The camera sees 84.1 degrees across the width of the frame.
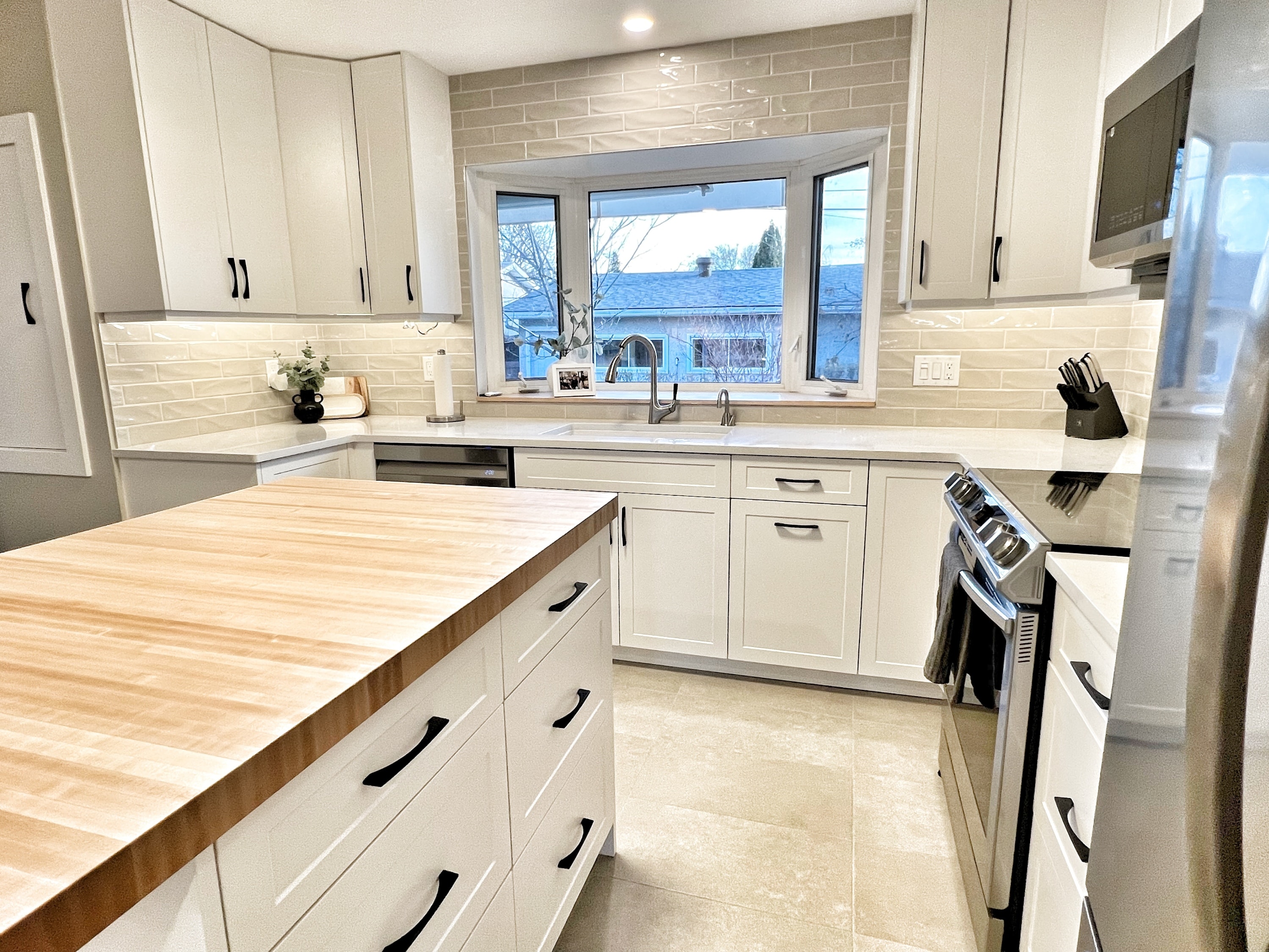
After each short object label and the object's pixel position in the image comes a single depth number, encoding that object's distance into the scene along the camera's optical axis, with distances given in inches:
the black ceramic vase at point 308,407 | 128.7
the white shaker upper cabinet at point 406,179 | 113.6
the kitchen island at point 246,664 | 21.8
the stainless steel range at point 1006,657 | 50.3
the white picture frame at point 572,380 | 128.5
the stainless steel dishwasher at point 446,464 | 110.9
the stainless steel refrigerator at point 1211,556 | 16.7
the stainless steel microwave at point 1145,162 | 48.9
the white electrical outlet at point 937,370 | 107.4
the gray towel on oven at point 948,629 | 63.7
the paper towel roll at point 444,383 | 125.3
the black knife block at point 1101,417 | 93.7
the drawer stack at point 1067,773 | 39.8
